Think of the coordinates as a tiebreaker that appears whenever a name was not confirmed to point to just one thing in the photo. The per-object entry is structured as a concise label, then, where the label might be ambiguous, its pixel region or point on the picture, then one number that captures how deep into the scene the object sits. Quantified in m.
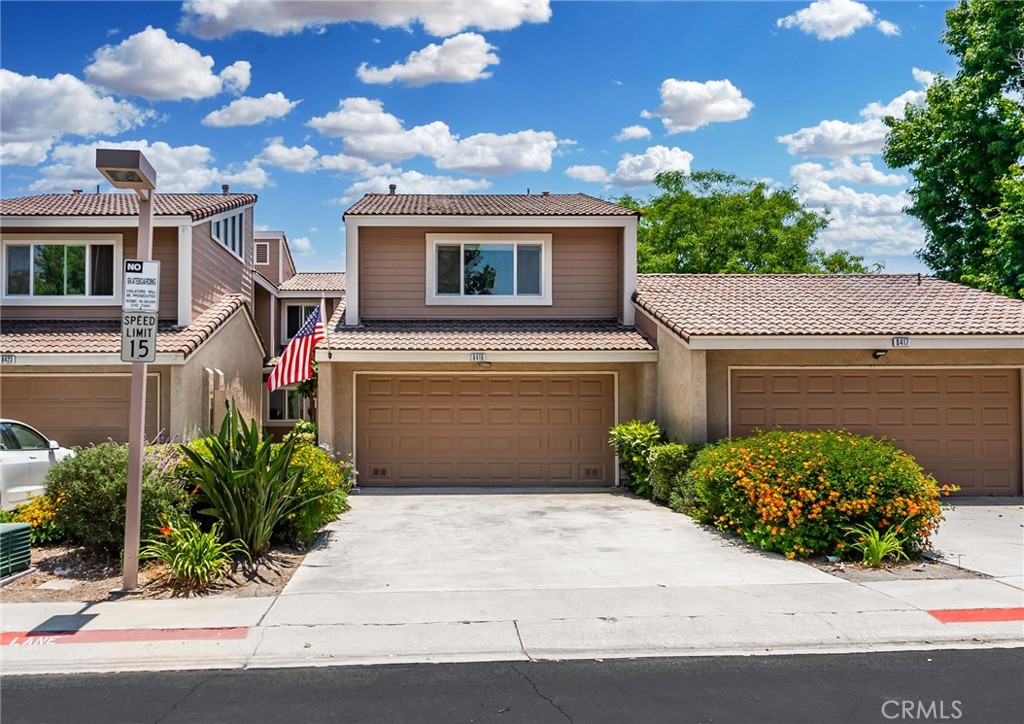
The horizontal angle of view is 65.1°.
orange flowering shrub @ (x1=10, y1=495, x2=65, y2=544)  9.34
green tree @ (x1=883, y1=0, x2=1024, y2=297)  21.47
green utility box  6.96
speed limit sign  7.61
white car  9.95
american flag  14.14
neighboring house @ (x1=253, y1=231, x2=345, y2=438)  26.33
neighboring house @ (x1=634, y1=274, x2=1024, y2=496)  14.27
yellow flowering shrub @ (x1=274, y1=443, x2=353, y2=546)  9.95
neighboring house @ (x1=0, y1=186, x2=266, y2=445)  14.87
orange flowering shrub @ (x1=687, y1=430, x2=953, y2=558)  9.52
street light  7.46
